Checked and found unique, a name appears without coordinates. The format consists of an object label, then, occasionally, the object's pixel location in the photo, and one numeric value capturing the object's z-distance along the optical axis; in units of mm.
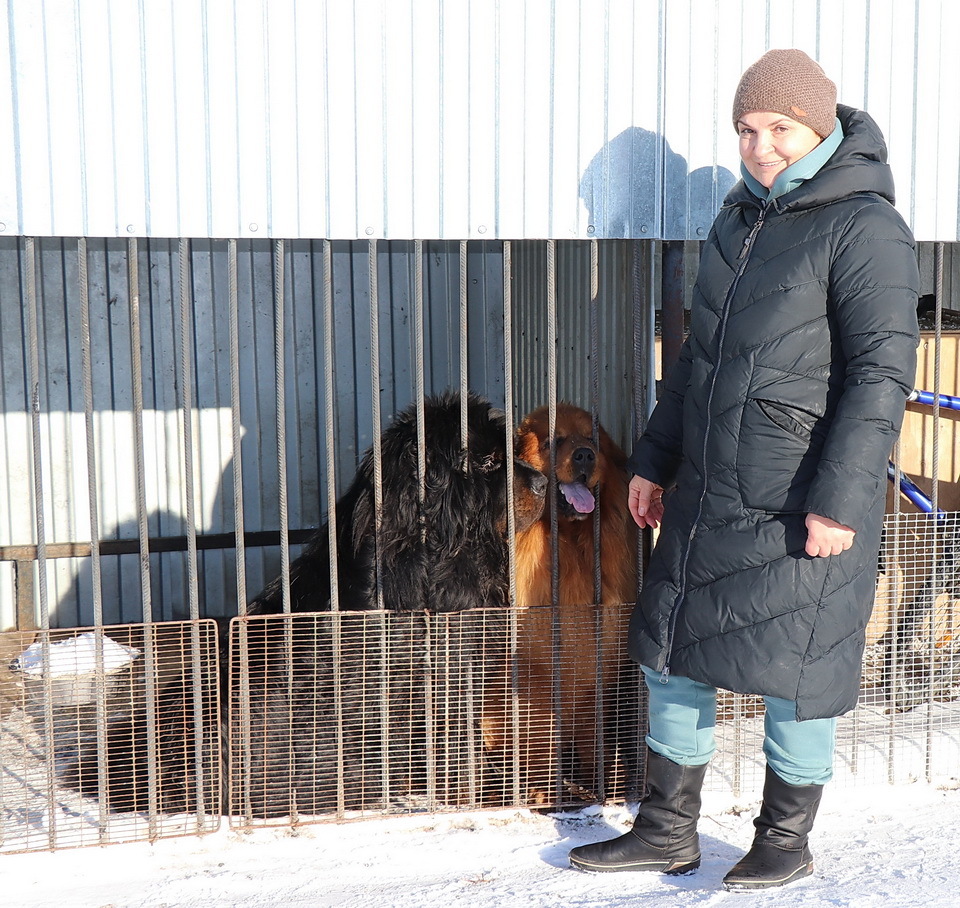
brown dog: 2947
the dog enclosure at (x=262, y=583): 2785
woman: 2102
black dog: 2838
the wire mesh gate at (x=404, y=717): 2838
